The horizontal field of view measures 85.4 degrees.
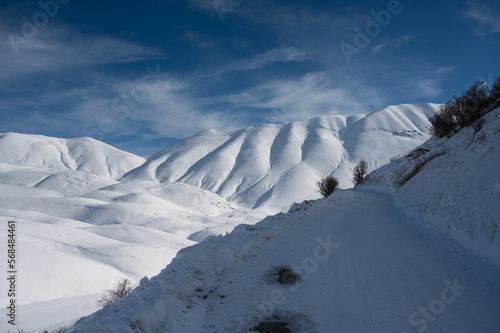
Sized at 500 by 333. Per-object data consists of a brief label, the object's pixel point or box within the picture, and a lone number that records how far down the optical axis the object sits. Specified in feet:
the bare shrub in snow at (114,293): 66.64
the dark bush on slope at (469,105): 88.66
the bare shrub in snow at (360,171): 231.09
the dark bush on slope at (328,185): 172.00
